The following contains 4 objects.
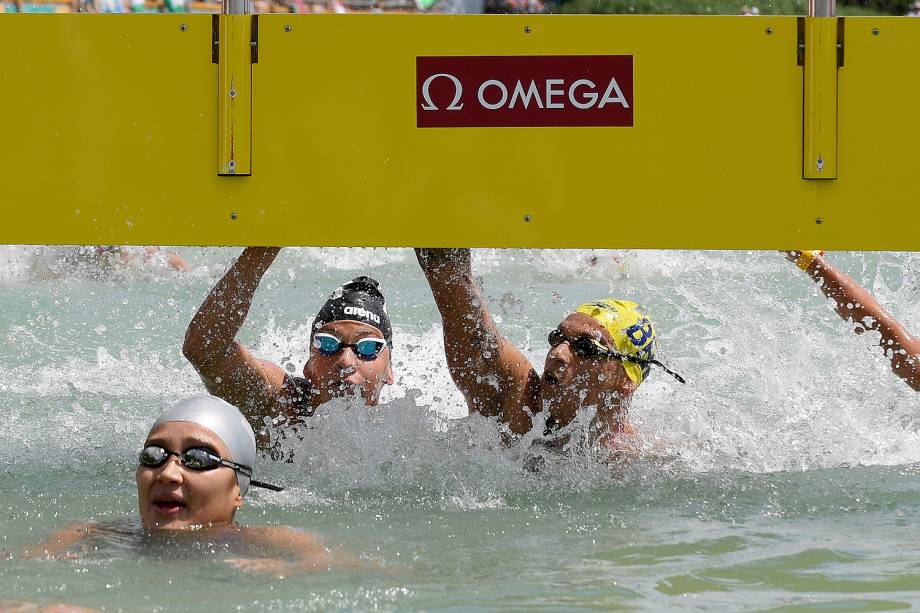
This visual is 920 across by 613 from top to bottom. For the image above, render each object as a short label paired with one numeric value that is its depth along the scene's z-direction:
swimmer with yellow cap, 9.44
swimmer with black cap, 9.03
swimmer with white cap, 7.82
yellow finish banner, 7.66
